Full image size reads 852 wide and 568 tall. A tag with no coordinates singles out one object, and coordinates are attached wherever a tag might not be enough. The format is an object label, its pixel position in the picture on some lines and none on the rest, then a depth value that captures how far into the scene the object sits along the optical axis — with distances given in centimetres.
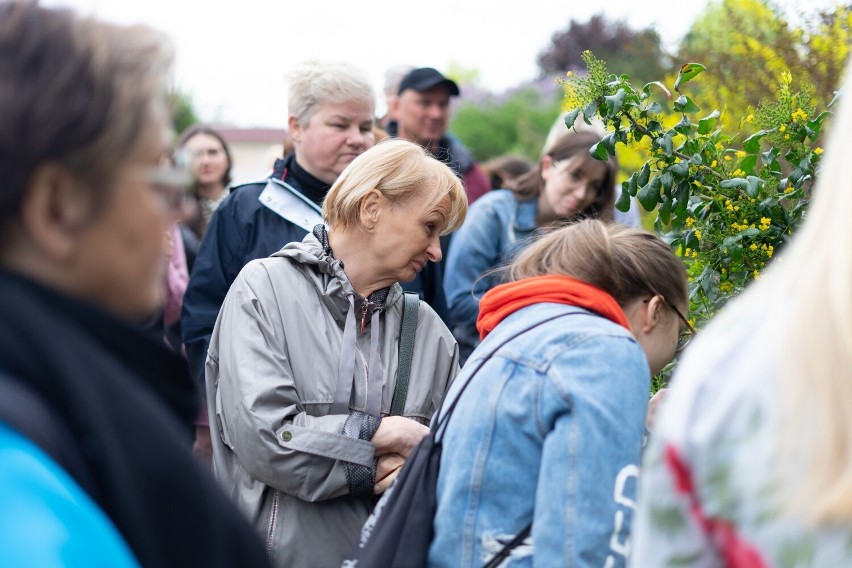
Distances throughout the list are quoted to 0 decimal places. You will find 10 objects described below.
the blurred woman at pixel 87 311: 118
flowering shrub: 330
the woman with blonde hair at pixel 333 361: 295
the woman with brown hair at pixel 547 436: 221
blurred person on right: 116
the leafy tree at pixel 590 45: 2728
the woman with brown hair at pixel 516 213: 515
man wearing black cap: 582
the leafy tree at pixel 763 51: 549
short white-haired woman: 401
